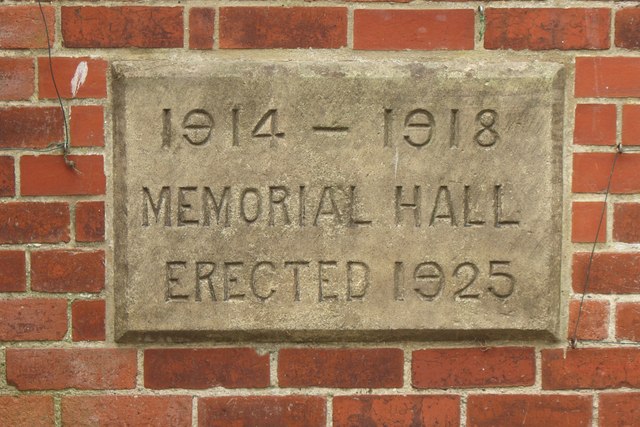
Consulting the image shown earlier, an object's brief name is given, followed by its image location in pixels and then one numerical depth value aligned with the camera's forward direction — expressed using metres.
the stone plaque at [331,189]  4.15
